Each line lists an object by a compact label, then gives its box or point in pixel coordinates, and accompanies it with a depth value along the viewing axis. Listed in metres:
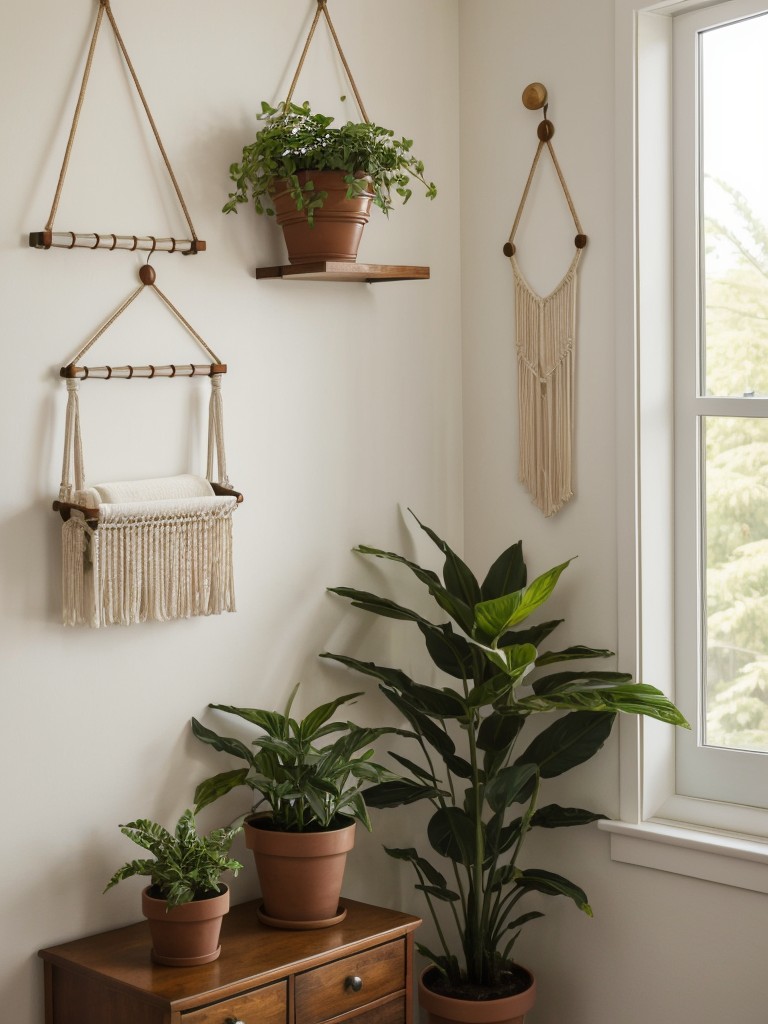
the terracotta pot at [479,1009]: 2.22
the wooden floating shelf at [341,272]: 2.17
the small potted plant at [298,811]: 2.04
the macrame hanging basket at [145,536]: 1.92
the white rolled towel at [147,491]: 1.93
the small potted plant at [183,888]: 1.84
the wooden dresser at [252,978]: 1.77
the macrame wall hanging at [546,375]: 2.43
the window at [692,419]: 2.27
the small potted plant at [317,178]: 2.11
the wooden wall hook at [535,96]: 2.45
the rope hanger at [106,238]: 1.93
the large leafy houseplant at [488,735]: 2.19
